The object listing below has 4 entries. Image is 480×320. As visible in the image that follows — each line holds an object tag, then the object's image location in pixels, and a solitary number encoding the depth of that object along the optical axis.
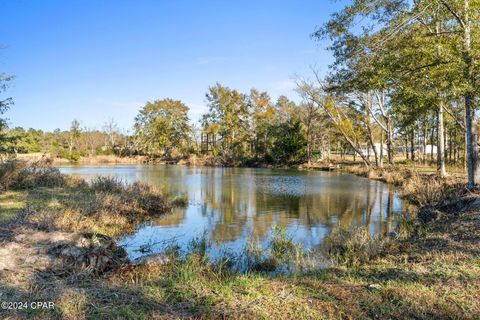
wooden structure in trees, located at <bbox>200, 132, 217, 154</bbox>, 66.44
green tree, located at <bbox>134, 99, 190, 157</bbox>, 69.50
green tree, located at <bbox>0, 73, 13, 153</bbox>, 18.05
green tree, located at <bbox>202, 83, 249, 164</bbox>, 60.16
